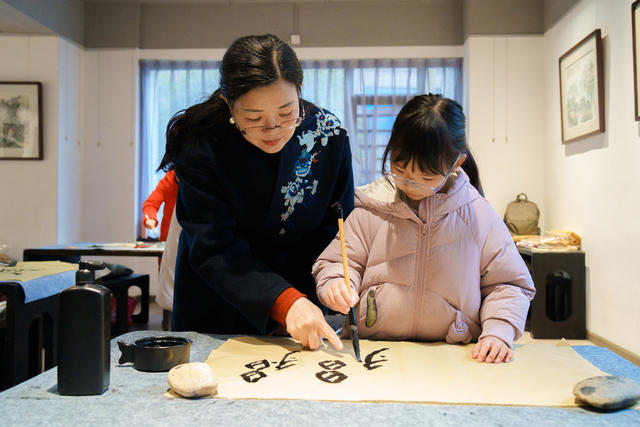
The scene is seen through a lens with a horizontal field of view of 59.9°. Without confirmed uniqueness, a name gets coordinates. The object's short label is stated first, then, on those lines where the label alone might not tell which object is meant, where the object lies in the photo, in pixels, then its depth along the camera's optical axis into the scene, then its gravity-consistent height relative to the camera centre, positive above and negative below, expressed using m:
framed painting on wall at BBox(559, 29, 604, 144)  3.41 +0.86
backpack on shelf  4.50 +0.00
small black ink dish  0.96 -0.24
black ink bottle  0.80 -0.17
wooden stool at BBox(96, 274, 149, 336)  3.28 -0.46
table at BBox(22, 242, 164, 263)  3.55 -0.22
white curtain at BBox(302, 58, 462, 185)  5.08 +1.18
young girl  1.18 -0.08
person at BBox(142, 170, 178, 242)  3.36 +0.10
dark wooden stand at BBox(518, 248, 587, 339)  3.64 -0.52
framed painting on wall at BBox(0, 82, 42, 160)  4.82 +0.88
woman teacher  1.13 +0.06
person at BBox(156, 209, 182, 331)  2.56 -0.28
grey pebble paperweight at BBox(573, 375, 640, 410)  0.77 -0.25
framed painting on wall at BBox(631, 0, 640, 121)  2.91 +0.88
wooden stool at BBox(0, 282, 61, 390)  2.10 -0.46
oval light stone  0.82 -0.24
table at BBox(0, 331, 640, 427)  0.74 -0.27
